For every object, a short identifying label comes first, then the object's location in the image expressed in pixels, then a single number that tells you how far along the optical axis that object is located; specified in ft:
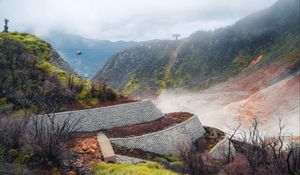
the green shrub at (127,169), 43.49
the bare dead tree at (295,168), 60.34
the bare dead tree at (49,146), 53.31
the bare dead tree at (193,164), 56.82
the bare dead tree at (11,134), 57.40
